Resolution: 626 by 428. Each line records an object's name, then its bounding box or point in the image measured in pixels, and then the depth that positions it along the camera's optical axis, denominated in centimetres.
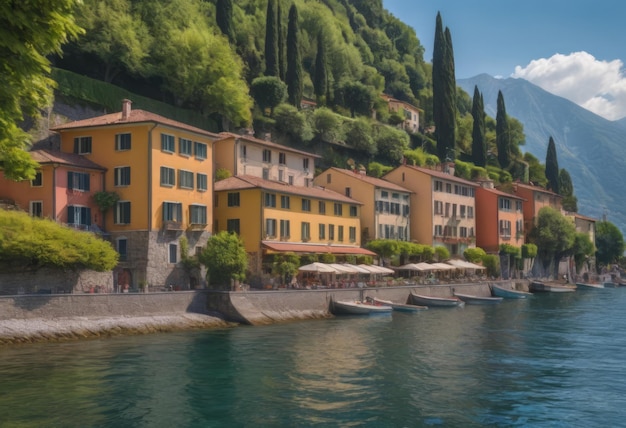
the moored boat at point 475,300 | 6831
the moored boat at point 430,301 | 6181
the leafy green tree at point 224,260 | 4678
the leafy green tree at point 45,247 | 3756
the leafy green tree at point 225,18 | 8550
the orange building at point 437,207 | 8069
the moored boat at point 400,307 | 5692
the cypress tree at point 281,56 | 9006
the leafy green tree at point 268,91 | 8394
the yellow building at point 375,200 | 7344
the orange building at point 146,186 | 4775
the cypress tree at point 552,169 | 12975
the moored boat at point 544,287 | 8675
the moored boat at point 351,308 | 5225
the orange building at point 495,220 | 9188
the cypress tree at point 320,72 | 10456
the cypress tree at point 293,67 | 8844
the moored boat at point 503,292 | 7512
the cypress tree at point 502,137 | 12444
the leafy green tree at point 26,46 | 1026
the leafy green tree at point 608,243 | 12900
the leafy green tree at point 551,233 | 10025
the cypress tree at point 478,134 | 11662
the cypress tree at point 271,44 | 8800
